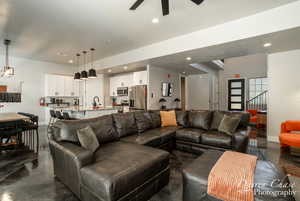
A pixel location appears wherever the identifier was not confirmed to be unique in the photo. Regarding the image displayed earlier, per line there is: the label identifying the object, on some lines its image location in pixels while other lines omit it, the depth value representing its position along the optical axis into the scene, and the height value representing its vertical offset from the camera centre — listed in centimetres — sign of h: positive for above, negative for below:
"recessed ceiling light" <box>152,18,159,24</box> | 323 +175
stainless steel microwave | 702 +40
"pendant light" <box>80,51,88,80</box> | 473 +78
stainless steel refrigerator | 583 +10
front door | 827 +25
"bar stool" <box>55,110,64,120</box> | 465 -49
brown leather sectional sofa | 157 -76
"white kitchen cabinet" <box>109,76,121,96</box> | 740 +76
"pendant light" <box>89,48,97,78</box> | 455 +81
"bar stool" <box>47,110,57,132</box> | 496 -46
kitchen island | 467 -43
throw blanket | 133 -77
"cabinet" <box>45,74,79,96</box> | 670 +66
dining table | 310 -47
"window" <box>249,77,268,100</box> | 795 +72
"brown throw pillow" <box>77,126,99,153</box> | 212 -58
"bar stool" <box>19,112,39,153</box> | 346 -61
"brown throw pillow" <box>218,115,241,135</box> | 324 -57
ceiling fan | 216 +142
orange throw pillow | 410 -52
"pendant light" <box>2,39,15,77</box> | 421 +82
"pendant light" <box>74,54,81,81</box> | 496 +79
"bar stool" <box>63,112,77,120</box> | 451 -50
